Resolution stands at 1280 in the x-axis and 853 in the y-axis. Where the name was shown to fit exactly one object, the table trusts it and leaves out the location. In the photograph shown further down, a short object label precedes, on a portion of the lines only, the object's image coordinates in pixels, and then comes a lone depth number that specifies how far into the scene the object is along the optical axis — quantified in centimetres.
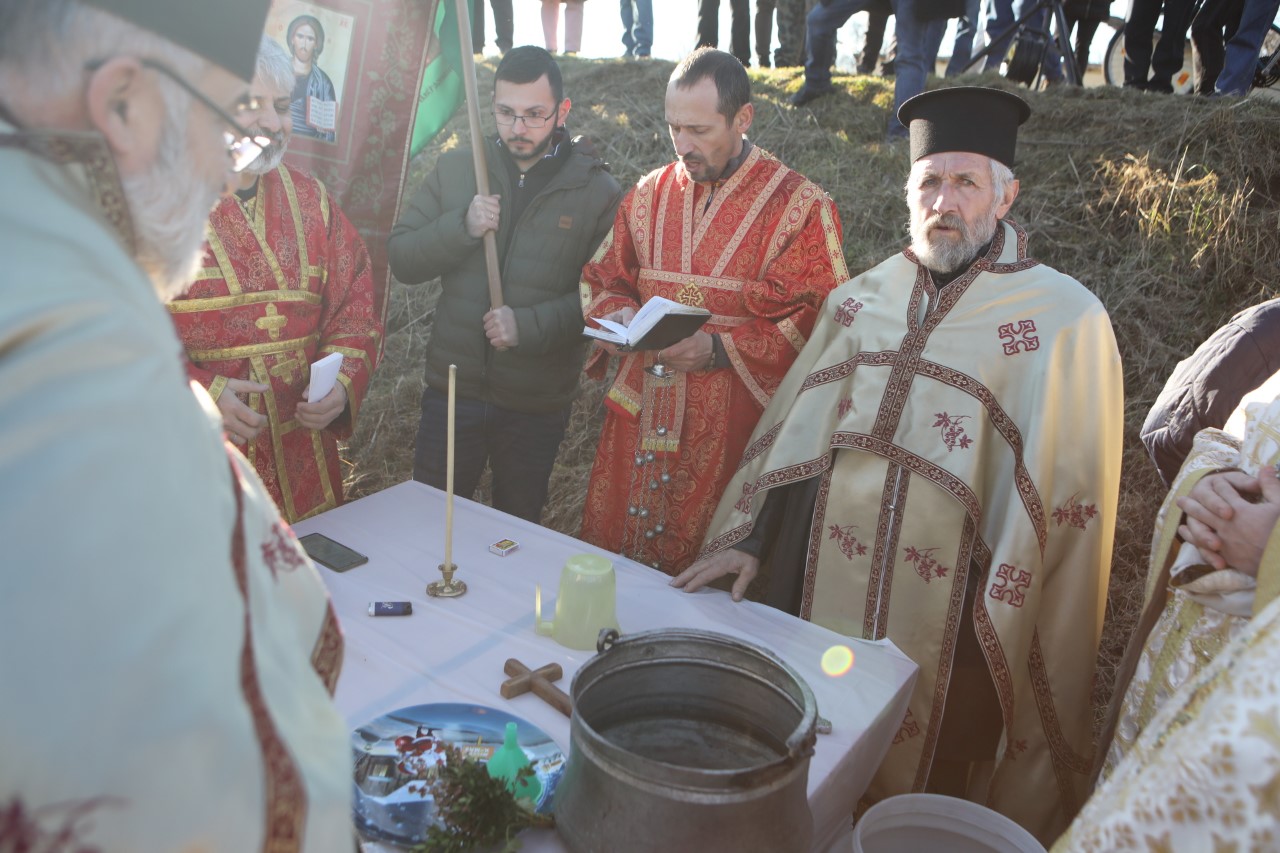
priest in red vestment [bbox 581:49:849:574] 315
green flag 396
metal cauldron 123
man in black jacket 353
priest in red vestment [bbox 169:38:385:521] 271
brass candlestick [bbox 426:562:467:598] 221
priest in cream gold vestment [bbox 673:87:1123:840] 250
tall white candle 208
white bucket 179
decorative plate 145
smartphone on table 233
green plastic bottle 151
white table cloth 178
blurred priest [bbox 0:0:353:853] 74
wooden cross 177
